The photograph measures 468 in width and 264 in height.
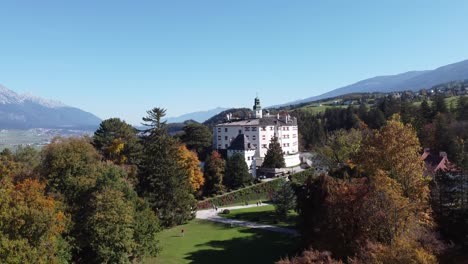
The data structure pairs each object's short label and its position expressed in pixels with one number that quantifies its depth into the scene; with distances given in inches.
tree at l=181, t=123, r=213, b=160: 3339.1
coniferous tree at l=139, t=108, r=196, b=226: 1841.8
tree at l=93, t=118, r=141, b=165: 2330.6
